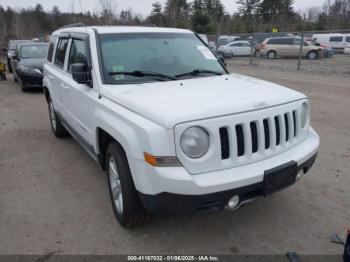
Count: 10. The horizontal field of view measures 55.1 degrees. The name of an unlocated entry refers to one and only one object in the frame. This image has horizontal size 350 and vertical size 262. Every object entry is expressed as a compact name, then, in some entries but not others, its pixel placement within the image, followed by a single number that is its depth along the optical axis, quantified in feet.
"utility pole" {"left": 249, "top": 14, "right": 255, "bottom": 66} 63.03
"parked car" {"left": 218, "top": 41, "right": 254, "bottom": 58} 98.27
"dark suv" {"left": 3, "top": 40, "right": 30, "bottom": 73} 53.58
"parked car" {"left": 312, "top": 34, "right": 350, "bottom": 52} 98.87
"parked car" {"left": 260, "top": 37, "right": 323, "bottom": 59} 83.05
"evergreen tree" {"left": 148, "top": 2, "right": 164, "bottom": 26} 159.31
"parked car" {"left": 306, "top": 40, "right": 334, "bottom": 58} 84.02
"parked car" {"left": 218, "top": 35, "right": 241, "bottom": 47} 113.50
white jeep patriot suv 8.24
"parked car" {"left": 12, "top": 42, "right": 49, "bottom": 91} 36.24
